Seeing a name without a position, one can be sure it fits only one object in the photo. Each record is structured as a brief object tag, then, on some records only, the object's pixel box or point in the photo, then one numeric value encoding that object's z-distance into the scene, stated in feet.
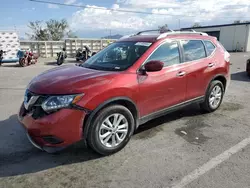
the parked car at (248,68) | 32.01
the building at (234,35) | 93.61
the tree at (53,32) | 132.87
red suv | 9.66
